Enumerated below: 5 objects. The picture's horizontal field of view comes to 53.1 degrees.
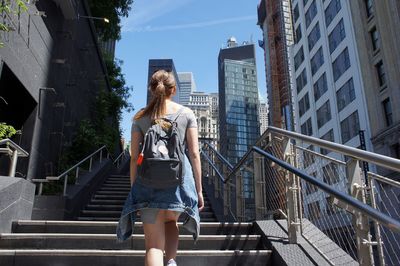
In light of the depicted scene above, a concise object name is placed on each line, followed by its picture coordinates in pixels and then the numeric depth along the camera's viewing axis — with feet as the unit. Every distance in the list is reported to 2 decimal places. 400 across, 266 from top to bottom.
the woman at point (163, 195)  8.19
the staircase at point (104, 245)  12.18
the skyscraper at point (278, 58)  248.93
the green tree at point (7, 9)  18.75
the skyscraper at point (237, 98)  447.42
